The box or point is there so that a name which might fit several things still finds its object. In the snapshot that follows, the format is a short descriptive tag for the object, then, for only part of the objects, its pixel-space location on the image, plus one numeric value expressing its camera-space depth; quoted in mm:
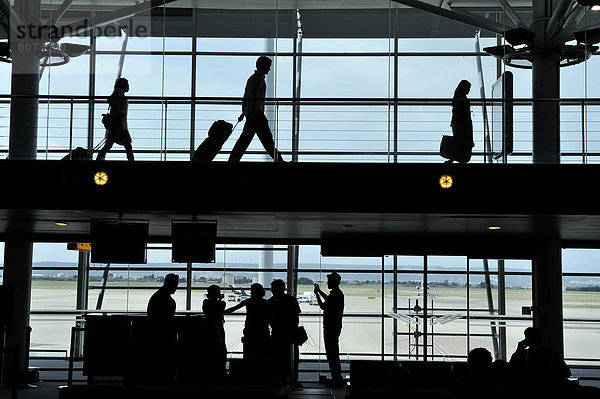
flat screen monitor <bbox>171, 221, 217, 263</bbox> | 12039
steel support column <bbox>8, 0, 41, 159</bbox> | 13586
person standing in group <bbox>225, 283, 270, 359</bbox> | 11805
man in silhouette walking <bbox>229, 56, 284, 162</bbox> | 11016
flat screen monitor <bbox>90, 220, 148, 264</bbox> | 11977
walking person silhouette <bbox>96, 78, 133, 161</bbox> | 11593
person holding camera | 12859
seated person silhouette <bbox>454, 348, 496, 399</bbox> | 5738
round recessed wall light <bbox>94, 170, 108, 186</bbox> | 10438
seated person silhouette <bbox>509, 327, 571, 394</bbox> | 6113
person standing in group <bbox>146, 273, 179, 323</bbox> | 10883
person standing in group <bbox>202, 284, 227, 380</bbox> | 10734
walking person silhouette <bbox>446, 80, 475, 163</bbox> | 11633
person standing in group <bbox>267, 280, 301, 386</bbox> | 12031
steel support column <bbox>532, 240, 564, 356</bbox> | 13602
